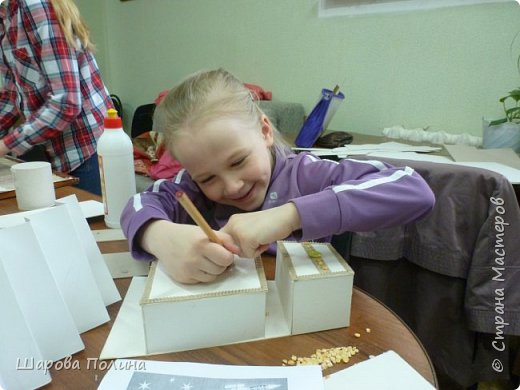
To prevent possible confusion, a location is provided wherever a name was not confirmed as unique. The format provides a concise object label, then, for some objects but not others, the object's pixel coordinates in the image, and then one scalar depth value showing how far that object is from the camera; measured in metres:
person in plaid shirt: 1.26
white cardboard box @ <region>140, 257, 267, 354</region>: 0.49
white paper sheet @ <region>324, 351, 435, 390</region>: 0.44
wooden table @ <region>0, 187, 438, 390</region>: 0.46
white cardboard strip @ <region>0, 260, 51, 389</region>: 0.42
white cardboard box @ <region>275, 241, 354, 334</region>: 0.52
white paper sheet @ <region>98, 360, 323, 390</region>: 0.44
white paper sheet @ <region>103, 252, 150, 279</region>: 0.68
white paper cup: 0.89
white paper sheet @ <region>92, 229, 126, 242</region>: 0.82
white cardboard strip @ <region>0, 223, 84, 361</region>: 0.45
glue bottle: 0.84
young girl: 0.59
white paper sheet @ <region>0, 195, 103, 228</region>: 0.92
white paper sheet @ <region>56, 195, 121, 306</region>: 0.58
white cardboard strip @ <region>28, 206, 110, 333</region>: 0.50
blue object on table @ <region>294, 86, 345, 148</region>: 1.67
